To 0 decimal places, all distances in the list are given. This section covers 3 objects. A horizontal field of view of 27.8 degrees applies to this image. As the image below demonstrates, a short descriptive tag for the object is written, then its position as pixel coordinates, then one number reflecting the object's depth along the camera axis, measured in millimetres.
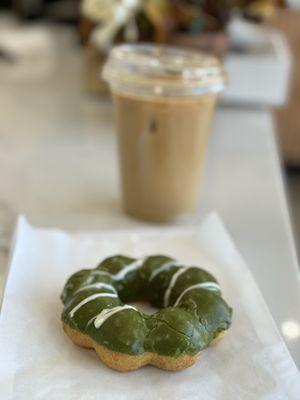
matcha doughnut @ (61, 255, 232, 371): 482
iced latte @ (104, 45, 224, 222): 761
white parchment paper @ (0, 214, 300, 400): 470
